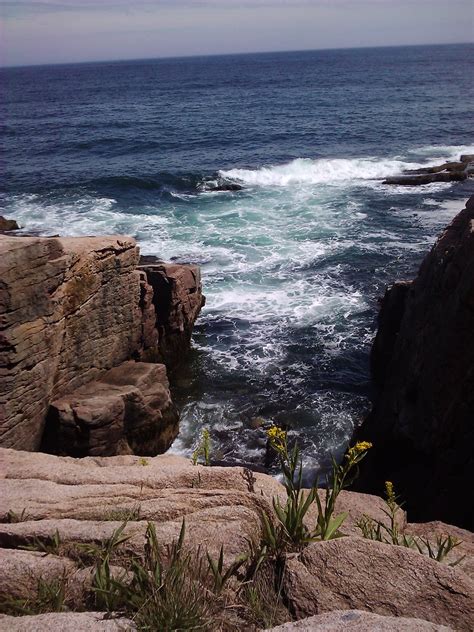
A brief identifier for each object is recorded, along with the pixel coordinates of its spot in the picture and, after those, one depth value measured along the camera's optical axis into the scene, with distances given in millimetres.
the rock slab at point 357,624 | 3412
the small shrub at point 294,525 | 4430
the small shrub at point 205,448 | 5980
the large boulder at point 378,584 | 3834
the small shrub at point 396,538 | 4672
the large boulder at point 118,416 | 11297
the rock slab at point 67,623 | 3543
